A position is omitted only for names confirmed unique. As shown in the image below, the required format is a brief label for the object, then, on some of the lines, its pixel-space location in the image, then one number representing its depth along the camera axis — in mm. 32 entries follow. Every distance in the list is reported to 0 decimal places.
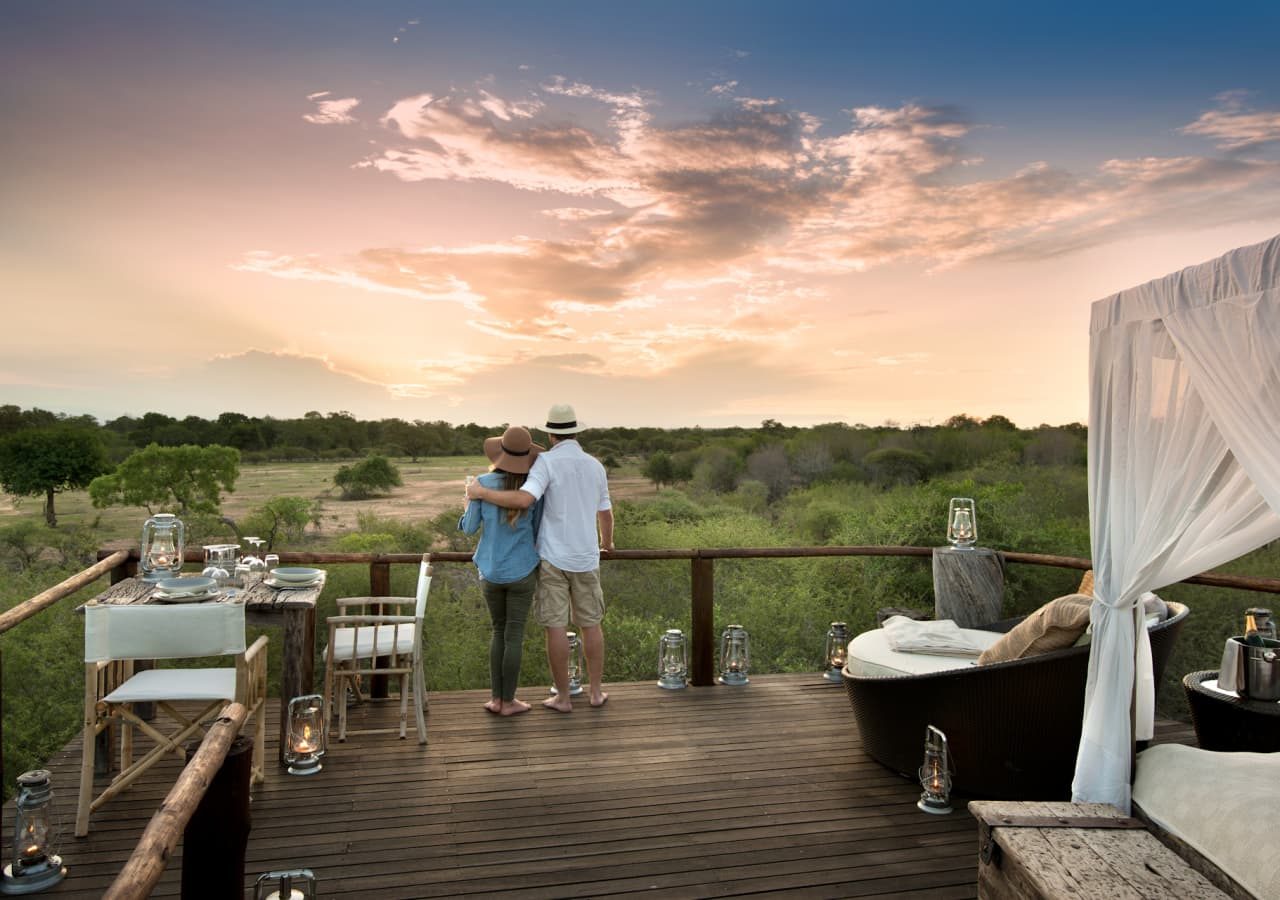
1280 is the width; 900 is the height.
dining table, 3910
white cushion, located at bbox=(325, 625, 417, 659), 4520
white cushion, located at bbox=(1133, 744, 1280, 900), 2242
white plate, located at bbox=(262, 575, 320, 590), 4184
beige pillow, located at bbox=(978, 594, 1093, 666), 3338
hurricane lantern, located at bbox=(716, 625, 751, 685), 5648
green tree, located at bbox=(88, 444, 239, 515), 14664
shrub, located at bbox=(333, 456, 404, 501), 15109
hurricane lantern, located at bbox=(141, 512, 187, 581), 4277
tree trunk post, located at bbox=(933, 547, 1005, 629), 5438
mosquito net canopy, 2580
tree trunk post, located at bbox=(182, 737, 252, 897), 1711
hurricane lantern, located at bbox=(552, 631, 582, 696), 5504
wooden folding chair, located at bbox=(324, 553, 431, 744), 4402
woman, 4699
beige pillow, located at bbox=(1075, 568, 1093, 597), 4389
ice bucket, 3520
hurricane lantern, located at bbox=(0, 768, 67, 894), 2889
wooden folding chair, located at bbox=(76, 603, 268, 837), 3428
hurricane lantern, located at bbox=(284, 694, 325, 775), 4055
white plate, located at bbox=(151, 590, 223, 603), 3768
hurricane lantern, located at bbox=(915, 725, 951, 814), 3598
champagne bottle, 3588
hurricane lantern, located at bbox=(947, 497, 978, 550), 5527
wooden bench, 2250
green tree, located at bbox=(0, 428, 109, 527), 14273
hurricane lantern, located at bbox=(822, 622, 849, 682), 5719
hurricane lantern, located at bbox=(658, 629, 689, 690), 5520
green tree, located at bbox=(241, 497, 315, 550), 14461
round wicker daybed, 3451
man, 4734
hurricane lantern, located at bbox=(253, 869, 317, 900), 2047
